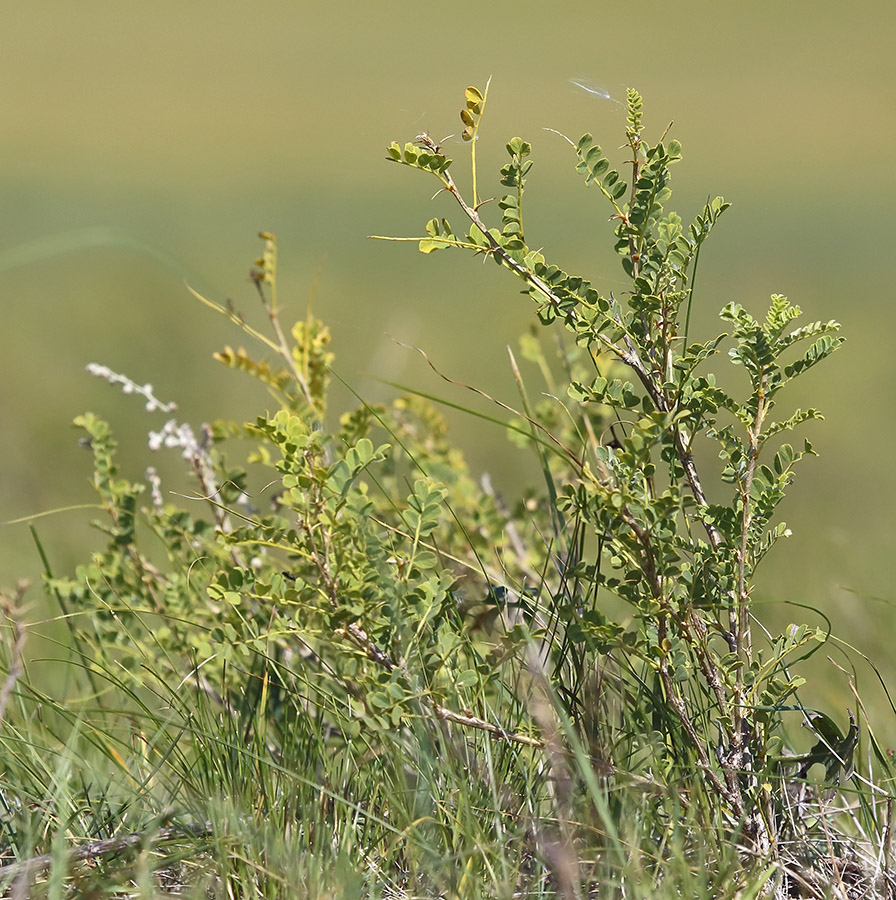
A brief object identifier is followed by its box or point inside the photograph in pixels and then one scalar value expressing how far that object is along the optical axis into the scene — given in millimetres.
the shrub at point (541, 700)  6111
